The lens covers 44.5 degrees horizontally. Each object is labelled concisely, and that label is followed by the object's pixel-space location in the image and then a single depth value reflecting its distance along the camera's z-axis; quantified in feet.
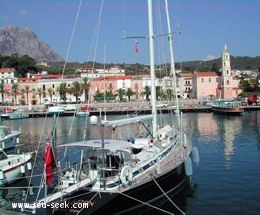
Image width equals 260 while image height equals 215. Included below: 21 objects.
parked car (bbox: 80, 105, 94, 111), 257.34
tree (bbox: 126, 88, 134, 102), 333.03
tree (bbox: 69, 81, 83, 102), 317.71
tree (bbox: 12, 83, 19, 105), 328.45
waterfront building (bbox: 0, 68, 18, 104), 340.17
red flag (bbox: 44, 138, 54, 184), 42.20
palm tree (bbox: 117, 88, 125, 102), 333.33
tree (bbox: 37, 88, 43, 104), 332.68
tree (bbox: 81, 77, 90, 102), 321.23
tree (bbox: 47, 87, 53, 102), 331.64
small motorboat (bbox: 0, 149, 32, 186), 61.52
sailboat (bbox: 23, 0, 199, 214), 40.30
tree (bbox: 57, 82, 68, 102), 315.92
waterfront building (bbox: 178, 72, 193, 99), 382.49
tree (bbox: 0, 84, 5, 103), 327.83
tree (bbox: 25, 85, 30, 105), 331.80
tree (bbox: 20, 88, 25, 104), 333.99
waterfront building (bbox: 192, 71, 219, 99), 357.42
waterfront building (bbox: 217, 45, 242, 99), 325.98
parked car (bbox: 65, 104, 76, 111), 272.28
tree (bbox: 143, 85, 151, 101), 331.64
